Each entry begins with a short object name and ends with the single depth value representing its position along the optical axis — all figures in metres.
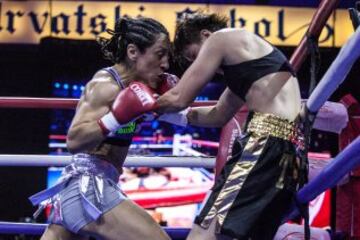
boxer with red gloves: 3.77
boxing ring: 3.40
